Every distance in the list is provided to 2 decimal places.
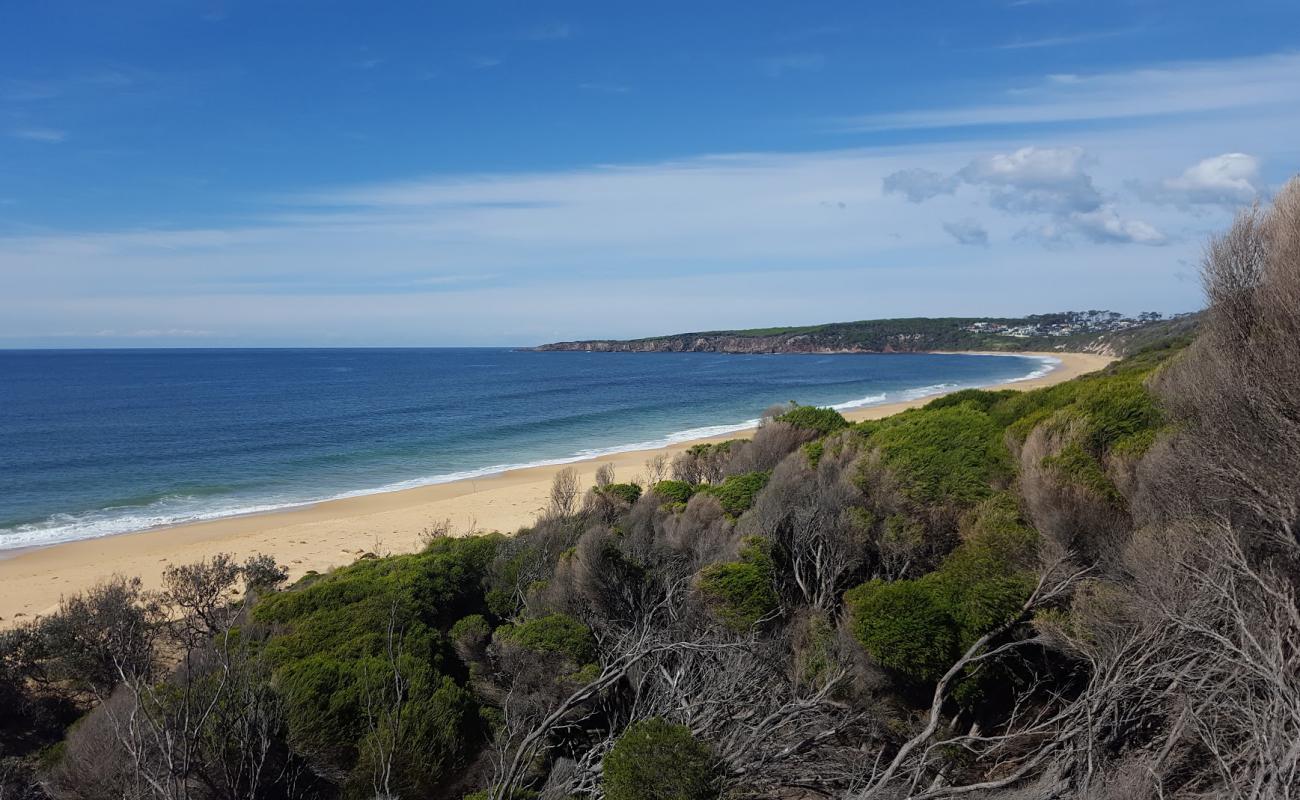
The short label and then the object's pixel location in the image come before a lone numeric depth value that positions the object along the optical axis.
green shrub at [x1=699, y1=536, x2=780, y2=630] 8.30
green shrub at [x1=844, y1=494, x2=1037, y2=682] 7.14
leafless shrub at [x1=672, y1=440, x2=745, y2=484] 18.78
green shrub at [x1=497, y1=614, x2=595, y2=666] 7.81
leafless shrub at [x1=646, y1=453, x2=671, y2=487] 20.14
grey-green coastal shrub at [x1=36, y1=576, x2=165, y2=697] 9.24
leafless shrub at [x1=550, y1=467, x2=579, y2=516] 15.64
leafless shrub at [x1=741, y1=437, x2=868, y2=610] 9.38
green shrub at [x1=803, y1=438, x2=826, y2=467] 14.11
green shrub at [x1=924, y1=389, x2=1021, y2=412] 17.59
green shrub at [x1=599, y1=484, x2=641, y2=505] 15.17
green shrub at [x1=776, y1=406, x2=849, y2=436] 17.96
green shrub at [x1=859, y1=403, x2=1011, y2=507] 10.68
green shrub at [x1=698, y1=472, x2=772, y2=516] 12.54
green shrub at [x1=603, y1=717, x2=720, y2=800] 4.89
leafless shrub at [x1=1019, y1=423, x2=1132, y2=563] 7.99
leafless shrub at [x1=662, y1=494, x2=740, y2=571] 10.29
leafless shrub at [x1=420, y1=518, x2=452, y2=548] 16.94
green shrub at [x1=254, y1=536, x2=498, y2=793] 6.64
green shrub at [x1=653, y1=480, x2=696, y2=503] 14.06
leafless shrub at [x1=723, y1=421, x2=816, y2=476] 16.91
